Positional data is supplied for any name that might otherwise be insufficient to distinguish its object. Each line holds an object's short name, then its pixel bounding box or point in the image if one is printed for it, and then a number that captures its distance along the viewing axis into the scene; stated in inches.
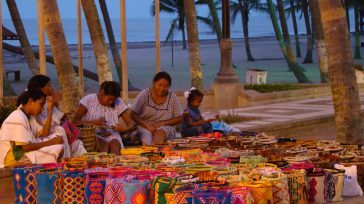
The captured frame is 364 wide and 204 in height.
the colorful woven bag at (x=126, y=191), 308.5
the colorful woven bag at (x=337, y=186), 338.6
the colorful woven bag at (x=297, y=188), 321.4
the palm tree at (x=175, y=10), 2062.0
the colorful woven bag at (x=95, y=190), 317.4
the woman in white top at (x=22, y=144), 351.6
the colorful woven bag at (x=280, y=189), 312.8
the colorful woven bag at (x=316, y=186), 330.6
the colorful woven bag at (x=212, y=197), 289.4
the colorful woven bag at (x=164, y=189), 300.2
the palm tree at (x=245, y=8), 2293.1
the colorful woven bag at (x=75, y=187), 324.2
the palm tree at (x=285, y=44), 1123.9
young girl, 457.7
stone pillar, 783.1
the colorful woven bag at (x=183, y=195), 292.2
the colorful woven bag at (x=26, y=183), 335.6
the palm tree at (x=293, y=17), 2164.7
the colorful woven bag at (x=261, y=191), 303.4
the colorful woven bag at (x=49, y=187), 327.3
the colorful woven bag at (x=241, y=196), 292.2
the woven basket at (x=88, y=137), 393.1
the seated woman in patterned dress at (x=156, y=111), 435.2
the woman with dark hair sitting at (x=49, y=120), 364.5
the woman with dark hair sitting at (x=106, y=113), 409.4
